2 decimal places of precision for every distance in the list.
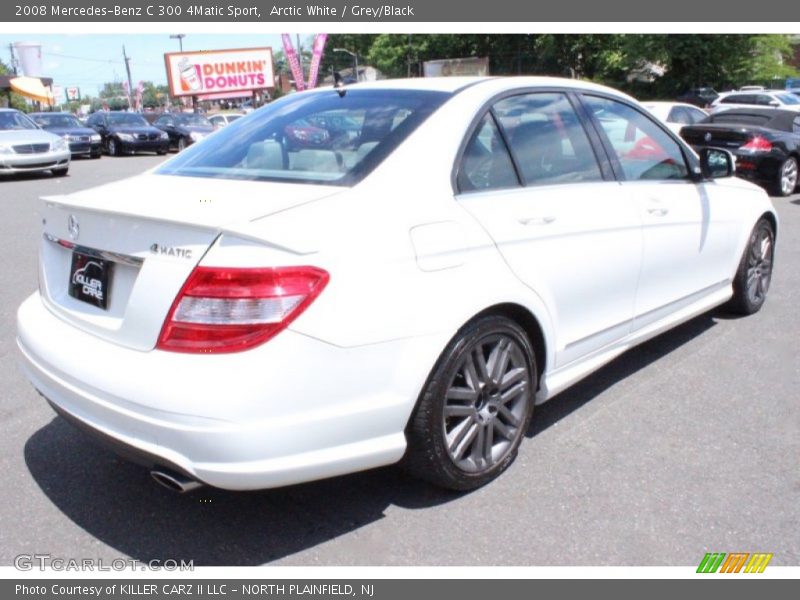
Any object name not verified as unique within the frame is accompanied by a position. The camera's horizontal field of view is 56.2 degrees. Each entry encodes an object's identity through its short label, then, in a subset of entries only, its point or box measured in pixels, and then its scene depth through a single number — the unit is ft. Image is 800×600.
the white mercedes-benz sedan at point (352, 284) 7.94
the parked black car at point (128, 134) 76.74
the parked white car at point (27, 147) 50.14
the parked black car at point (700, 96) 104.53
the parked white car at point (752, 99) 86.98
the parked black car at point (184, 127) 83.10
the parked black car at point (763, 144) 38.88
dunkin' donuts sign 138.00
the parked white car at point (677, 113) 46.60
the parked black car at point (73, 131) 70.23
